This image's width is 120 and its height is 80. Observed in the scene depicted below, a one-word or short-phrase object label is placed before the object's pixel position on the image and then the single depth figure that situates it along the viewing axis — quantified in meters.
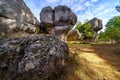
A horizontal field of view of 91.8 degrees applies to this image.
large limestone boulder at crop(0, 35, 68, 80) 1.13
